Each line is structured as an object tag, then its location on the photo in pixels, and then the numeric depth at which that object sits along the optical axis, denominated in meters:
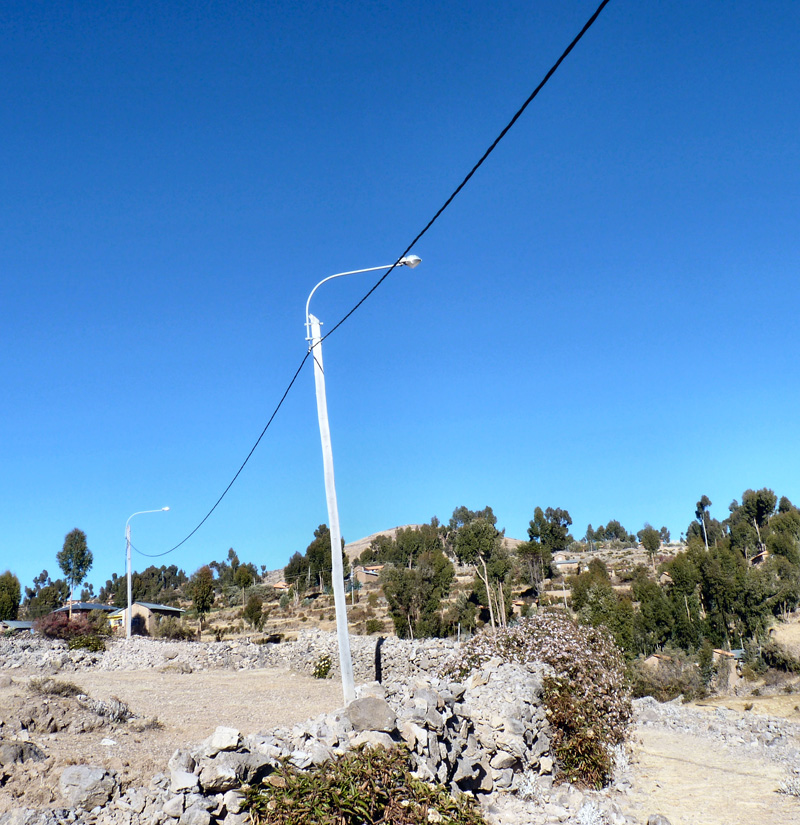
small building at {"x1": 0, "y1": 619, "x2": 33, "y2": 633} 38.07
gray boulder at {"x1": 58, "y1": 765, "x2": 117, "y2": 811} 6.39
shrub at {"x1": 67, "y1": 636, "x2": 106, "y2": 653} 29.24
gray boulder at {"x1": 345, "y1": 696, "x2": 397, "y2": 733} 8.07
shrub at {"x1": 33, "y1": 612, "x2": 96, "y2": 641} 34.72
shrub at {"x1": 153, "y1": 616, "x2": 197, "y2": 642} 39.59
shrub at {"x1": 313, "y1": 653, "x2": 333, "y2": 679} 22.91
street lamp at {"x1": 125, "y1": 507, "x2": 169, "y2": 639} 32.81
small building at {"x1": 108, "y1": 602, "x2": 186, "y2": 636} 44.34
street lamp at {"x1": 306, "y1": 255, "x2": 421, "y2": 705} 10.64
